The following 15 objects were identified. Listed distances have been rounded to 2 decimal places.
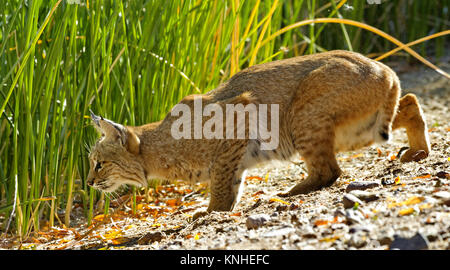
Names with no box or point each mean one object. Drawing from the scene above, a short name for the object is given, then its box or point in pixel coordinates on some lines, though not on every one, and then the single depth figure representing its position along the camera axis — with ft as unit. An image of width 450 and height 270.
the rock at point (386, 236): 13.90
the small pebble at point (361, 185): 20.08
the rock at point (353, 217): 15.49
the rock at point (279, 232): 16.05
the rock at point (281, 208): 20.03
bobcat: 22.84
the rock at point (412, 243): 13.25
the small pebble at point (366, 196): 17.85
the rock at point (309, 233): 15.28
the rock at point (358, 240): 14.06
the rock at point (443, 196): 15.79
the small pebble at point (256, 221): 17.85
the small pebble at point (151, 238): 20.18
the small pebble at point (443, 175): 19.41
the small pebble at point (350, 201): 17.35
